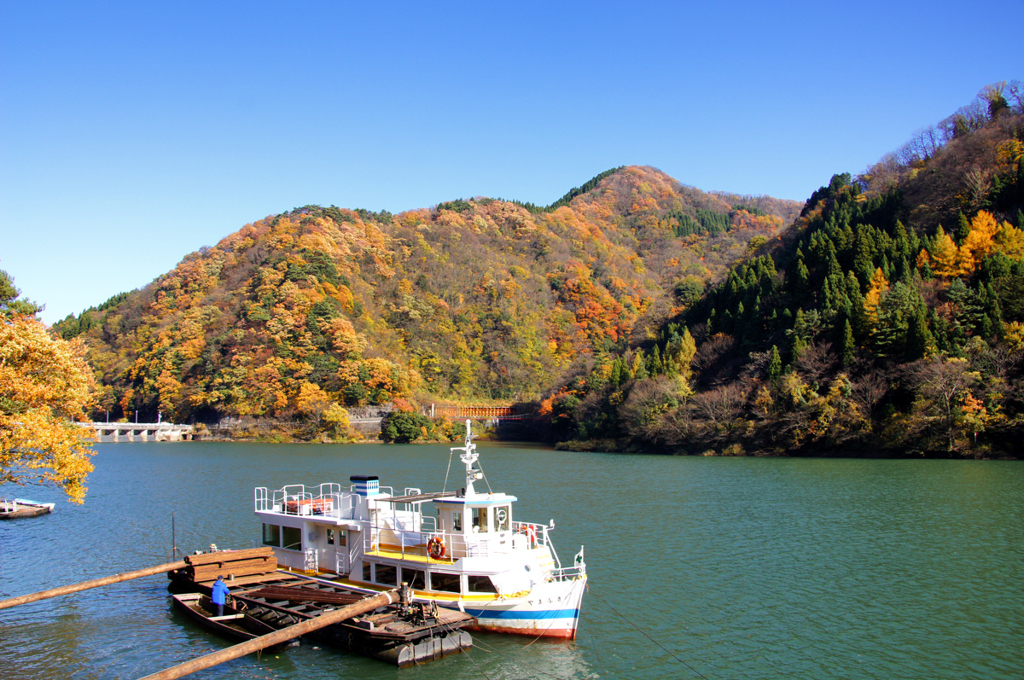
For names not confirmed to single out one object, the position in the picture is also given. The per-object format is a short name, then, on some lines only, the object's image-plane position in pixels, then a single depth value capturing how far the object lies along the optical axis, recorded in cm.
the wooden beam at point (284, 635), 1524
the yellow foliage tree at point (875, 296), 7236
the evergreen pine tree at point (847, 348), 7206
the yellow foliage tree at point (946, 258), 7531
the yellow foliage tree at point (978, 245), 7444
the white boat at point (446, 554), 2055
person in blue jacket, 2216
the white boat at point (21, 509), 4150
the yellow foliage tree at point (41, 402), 1933
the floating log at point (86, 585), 2072
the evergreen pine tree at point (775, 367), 7619
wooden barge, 1909
